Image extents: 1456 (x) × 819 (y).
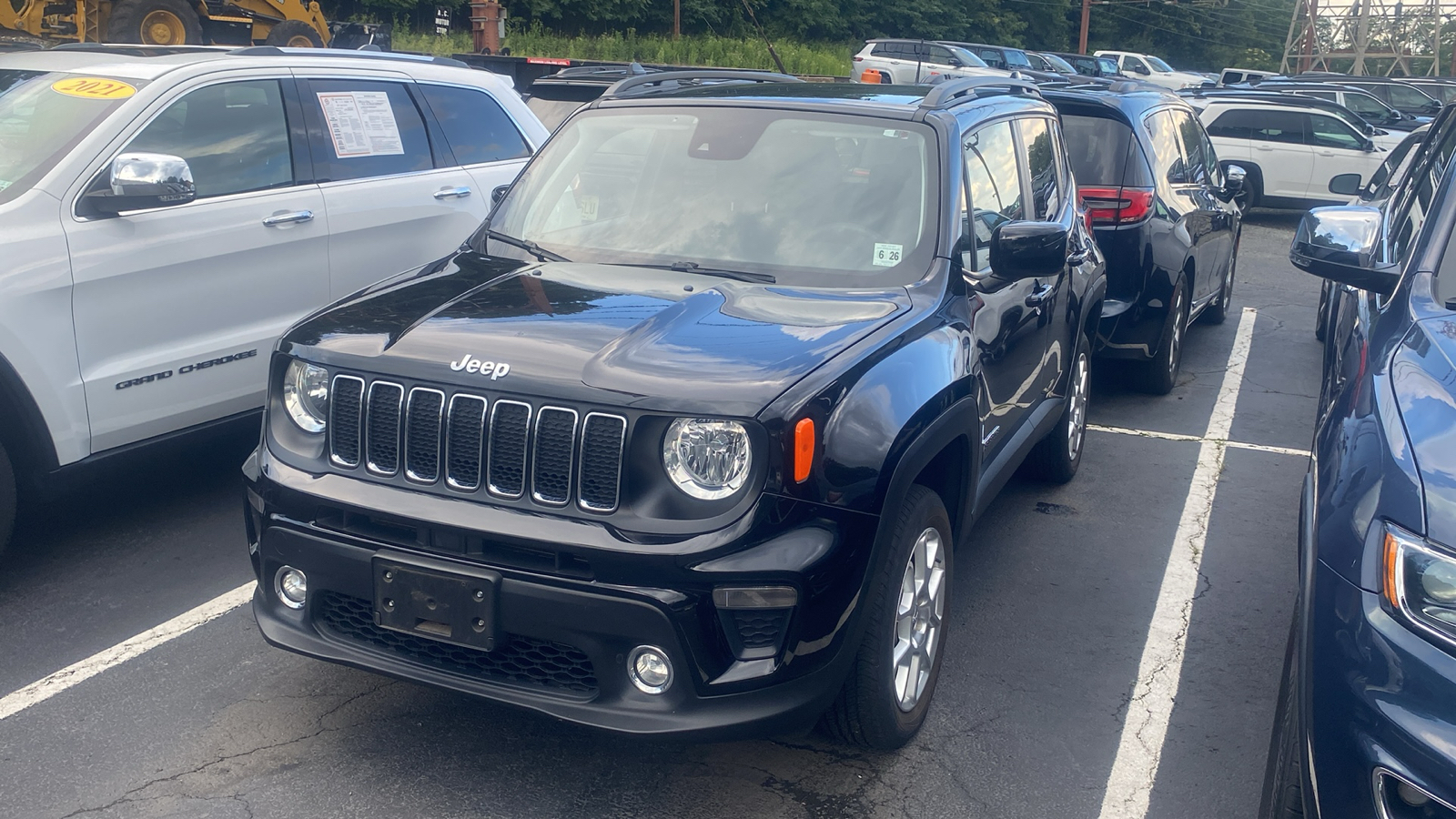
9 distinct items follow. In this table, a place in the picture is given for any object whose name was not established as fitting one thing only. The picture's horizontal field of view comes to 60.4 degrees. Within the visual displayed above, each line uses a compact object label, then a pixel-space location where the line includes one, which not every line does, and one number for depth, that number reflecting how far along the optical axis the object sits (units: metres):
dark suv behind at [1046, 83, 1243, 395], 7.04
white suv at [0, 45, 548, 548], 4.42
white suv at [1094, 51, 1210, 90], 42.14
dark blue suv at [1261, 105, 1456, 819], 2.24
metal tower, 53.59
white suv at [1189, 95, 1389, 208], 17.11
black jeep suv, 2.91
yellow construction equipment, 15.85
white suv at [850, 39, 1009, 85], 32.91
